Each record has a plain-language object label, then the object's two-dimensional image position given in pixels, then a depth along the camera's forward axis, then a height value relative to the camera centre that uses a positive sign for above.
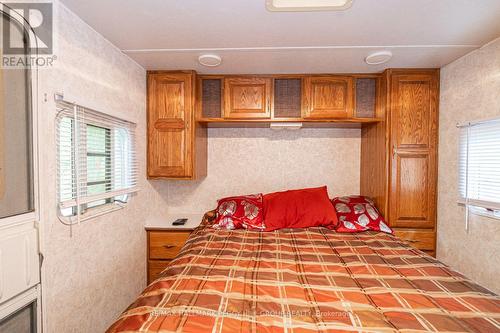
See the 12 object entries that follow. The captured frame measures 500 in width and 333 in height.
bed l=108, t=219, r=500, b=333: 0.94 -0.62
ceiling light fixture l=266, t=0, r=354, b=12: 1.39 +0.90
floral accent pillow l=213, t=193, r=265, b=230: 2.28 -0.50
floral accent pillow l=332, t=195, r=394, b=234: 2.22 -0.51
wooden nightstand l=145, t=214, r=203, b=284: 2.43 -0.82
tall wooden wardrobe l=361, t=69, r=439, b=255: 2.32 +0.08
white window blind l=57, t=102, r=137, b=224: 1.45 -0.01
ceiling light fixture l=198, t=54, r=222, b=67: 2.05 +0.87
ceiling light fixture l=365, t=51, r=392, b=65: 1.98 +0.87
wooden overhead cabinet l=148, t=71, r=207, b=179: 2.43 +0.35
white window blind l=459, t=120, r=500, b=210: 1.79 -0.02
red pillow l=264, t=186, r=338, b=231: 2.29 -0.47
